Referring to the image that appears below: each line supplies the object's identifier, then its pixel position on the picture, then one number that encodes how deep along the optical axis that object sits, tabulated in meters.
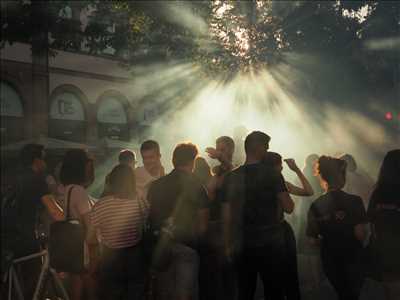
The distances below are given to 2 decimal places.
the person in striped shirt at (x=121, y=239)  5.33
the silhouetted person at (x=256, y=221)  5.27
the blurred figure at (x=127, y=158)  7.37
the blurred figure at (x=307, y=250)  7.40
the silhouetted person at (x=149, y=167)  6.98
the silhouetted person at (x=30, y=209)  6.28
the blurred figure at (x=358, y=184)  7.75
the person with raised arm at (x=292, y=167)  6.44
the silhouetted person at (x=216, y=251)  5.95
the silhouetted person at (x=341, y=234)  5.24
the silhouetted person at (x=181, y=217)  5.53
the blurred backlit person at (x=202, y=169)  6.82
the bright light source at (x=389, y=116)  17.83
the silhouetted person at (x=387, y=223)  4.86
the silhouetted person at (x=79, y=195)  5.80
